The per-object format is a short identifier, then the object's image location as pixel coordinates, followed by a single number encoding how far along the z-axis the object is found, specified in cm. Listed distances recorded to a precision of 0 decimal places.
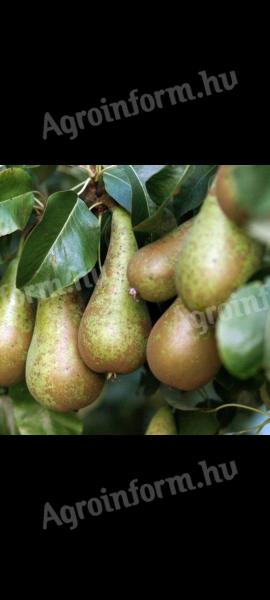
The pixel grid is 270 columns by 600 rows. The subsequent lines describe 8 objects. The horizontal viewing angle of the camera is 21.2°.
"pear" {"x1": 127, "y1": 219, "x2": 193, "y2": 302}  107
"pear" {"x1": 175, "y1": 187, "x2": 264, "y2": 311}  92
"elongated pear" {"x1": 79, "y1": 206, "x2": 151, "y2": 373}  117
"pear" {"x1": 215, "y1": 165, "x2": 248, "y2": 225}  87
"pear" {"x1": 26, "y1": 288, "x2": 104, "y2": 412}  123
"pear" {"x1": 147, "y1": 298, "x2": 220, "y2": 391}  104
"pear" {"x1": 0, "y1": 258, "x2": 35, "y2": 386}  130
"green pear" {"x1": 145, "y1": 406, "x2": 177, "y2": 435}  138
